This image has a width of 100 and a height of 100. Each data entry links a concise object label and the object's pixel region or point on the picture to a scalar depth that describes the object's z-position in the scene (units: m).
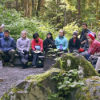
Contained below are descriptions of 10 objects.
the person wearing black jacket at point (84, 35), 10.55
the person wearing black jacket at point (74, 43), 10.07
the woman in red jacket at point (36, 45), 10.26
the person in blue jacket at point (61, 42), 10.38
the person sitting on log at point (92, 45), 7.64
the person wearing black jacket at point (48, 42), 10.30
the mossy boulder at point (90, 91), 3.82
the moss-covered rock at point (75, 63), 4.55
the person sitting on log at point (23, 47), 10.31
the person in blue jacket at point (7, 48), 10.32
